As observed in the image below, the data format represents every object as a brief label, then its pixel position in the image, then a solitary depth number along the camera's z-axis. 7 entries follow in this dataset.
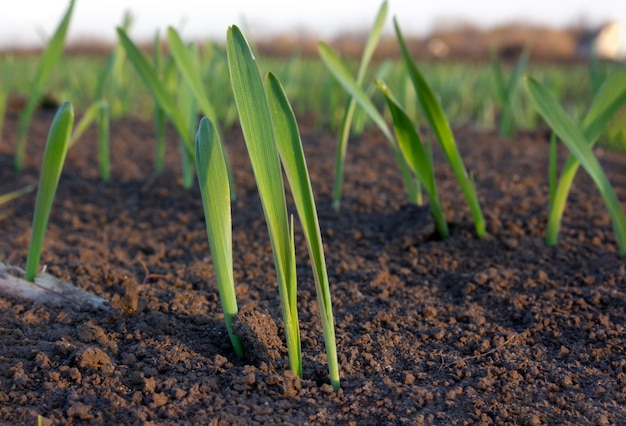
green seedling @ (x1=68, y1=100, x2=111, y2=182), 0.62
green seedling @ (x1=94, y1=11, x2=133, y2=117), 0.76
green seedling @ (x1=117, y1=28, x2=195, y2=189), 0.56
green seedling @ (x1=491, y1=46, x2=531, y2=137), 0.84
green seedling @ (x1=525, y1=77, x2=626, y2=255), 0.52
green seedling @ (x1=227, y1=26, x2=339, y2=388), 0.43
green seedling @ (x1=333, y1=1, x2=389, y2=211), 0.55
